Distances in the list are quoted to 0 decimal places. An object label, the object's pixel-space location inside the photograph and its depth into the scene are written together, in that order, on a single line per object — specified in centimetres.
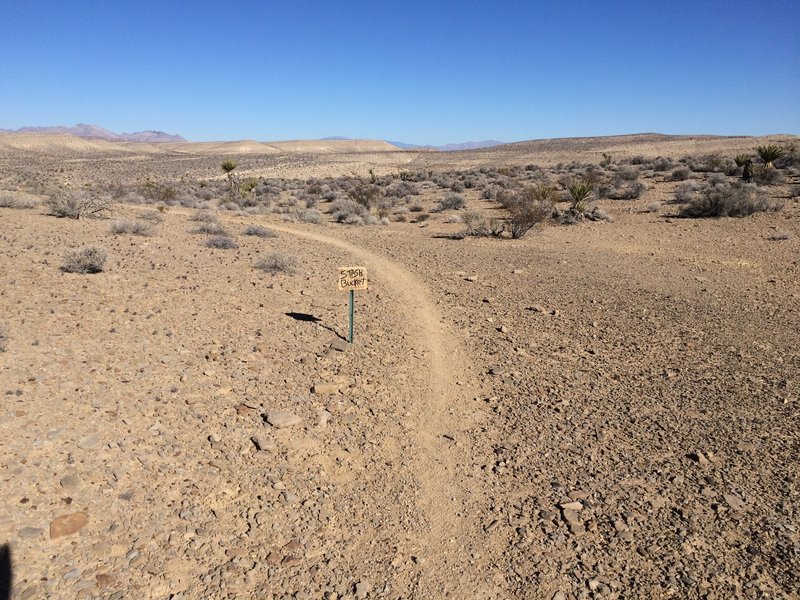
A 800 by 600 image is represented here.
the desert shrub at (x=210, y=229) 1445
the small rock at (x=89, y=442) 415
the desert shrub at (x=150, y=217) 1551
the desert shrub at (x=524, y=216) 1582
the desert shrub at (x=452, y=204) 2288
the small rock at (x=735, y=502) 391
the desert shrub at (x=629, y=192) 2289
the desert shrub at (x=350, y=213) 1952
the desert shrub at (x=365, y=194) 2389
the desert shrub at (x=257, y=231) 1470
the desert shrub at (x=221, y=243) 1242
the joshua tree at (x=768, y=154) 2664
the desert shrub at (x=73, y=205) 1415
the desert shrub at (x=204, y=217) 1714
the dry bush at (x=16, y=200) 1525
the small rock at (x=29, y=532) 328
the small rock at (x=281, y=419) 494
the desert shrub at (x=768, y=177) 2338
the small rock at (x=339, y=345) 688
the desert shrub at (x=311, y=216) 1952
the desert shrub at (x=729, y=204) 1672
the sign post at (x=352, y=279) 699
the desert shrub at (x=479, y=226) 1653
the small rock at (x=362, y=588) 324
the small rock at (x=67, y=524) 336
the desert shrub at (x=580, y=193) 1927
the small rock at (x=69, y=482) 373
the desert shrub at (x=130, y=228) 1255
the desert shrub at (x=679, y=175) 2828
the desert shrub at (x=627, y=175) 2967
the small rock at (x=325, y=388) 568
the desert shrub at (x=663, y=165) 3488
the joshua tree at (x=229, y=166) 3377
